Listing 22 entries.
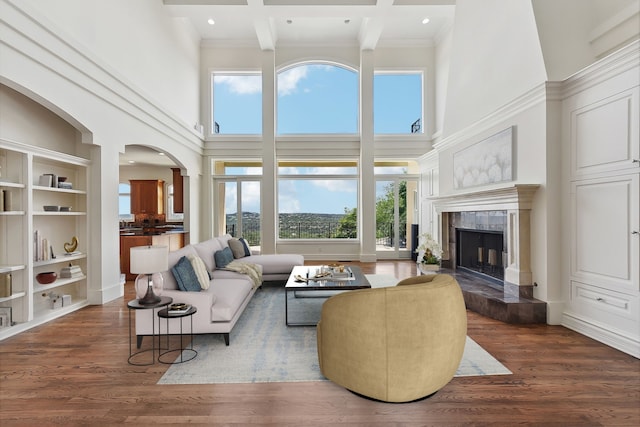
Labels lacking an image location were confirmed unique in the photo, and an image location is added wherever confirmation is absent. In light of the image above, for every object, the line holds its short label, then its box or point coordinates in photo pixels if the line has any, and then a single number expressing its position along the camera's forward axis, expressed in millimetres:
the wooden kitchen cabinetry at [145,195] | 9625
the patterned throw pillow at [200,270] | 3399
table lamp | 2654
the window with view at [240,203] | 8625
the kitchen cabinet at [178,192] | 8602
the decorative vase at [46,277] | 3777
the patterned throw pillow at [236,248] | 5594
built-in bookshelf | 3501
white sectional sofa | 2949
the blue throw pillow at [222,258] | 4824
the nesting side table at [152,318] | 2641
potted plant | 5417
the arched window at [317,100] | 8625
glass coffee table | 3586
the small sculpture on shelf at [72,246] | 4272
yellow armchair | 1917
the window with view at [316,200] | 8711
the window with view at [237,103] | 8672
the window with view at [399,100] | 8688
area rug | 2455
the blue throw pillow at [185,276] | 3197
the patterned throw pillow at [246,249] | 5848
